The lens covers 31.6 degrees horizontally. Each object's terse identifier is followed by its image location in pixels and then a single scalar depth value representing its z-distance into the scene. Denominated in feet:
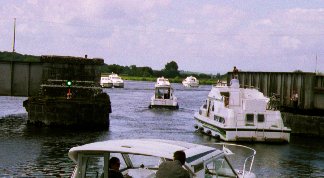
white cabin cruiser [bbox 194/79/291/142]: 132.67
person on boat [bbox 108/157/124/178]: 41.55
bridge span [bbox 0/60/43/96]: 175.94
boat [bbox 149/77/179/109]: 263.08
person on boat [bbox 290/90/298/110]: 170.69
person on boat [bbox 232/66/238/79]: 160.56
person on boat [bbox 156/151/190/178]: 37.60
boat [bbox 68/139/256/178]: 40.45
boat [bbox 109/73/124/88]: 569.64
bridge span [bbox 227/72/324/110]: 162.40
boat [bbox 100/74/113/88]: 550.77
